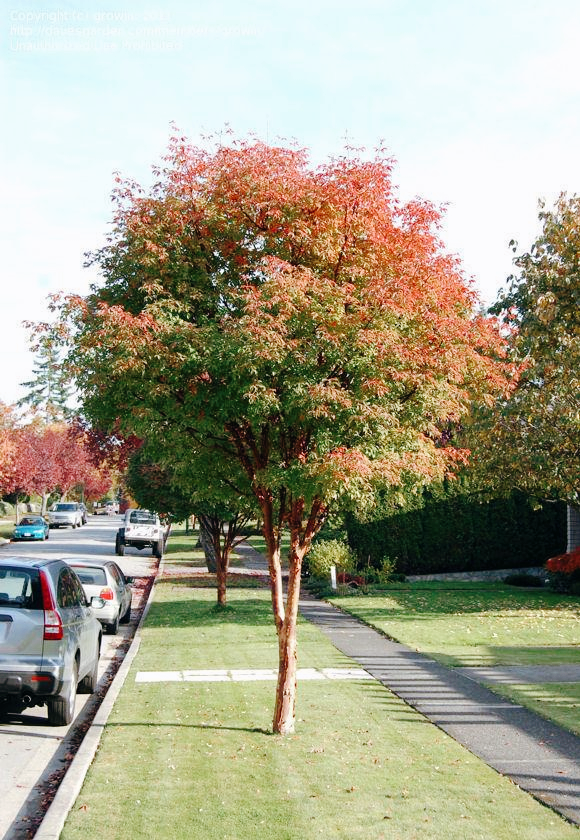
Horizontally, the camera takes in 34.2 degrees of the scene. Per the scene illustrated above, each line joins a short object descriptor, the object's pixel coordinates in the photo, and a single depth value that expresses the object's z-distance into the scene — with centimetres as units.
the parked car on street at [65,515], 6962
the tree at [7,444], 5388
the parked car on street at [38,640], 947
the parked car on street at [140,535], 4247
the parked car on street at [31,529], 5122
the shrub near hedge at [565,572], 2408
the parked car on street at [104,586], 1745
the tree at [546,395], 2053
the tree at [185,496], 1020
